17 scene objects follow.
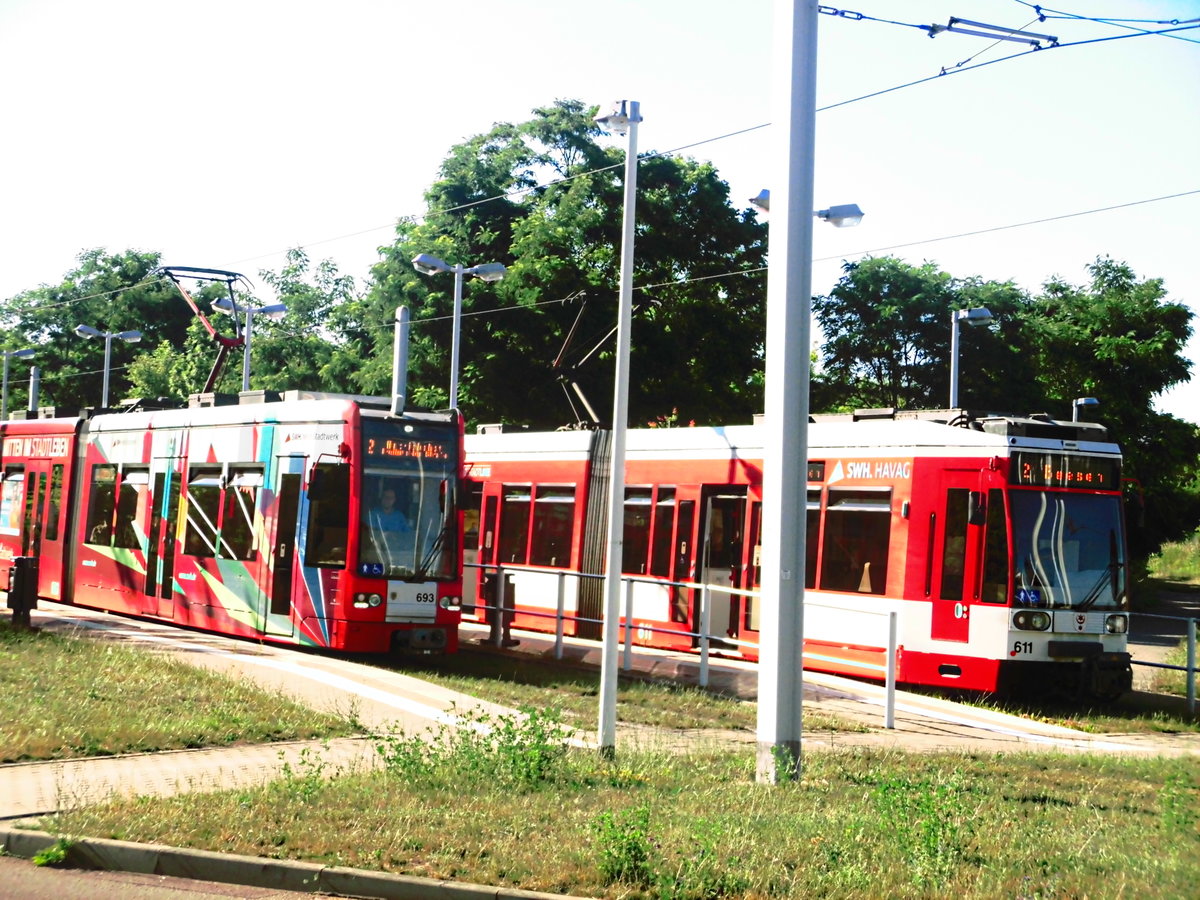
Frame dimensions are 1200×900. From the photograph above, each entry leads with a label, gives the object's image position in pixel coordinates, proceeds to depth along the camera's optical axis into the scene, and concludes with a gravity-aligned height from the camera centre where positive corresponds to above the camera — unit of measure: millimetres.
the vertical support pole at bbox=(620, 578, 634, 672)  17234 -777
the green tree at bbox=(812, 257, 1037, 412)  41062 +7007
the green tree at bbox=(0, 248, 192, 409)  72250 +11852
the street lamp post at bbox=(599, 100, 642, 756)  12500 +1189
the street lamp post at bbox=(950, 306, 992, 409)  29847 +5437
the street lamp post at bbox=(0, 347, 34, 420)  50781 +6469
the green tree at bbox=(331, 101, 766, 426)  35719 +6981
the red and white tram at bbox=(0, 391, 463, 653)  17578 +345
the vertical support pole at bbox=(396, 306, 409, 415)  18131 +3310
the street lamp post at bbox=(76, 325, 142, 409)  46438 +6715
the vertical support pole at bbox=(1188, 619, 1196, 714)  17062 -942
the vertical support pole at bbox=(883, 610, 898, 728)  14703 -1093
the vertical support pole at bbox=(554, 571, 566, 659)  19386 -787
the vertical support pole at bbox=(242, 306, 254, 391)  37978 +5251
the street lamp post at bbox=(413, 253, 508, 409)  26516 +5309
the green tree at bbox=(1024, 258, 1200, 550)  38281 +5732
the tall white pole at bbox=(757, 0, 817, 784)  10570 +1404
